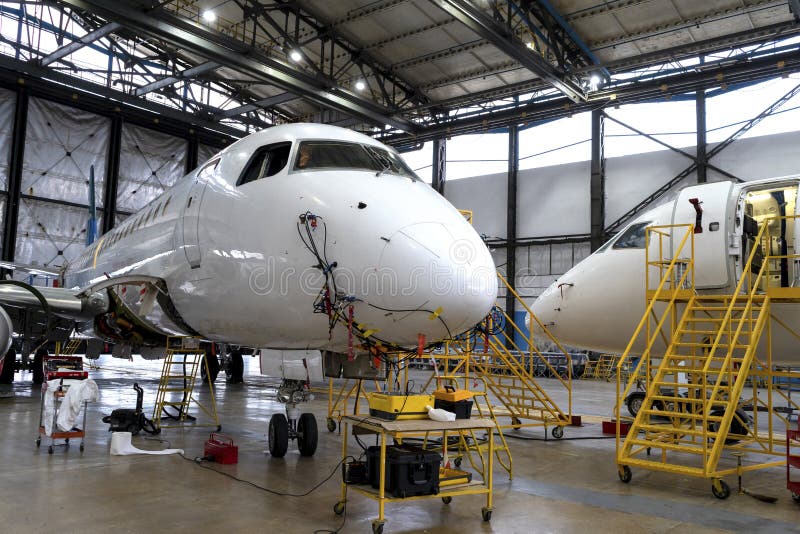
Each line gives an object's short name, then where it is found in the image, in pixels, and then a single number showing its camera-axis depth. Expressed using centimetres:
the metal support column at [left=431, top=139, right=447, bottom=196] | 3522
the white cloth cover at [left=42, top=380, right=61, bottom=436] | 879
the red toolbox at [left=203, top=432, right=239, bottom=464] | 828
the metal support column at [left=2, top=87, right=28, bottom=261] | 2703
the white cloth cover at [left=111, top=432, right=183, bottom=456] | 876
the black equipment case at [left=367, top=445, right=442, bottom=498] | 554
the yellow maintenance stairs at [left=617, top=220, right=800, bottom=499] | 747
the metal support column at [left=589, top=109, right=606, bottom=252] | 2916
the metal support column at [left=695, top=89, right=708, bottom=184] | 2681
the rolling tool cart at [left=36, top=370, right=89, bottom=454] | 878
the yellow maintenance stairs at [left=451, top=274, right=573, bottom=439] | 843
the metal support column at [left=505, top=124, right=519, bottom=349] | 3241
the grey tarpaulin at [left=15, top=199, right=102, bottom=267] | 2773
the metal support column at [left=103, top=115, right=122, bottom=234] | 2991
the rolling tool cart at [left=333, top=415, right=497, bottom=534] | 549
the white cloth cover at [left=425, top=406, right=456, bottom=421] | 590
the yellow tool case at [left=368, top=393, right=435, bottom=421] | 589
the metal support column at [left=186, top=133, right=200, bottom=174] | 3297
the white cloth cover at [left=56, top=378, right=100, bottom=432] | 873
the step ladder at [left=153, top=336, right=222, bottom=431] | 1152
